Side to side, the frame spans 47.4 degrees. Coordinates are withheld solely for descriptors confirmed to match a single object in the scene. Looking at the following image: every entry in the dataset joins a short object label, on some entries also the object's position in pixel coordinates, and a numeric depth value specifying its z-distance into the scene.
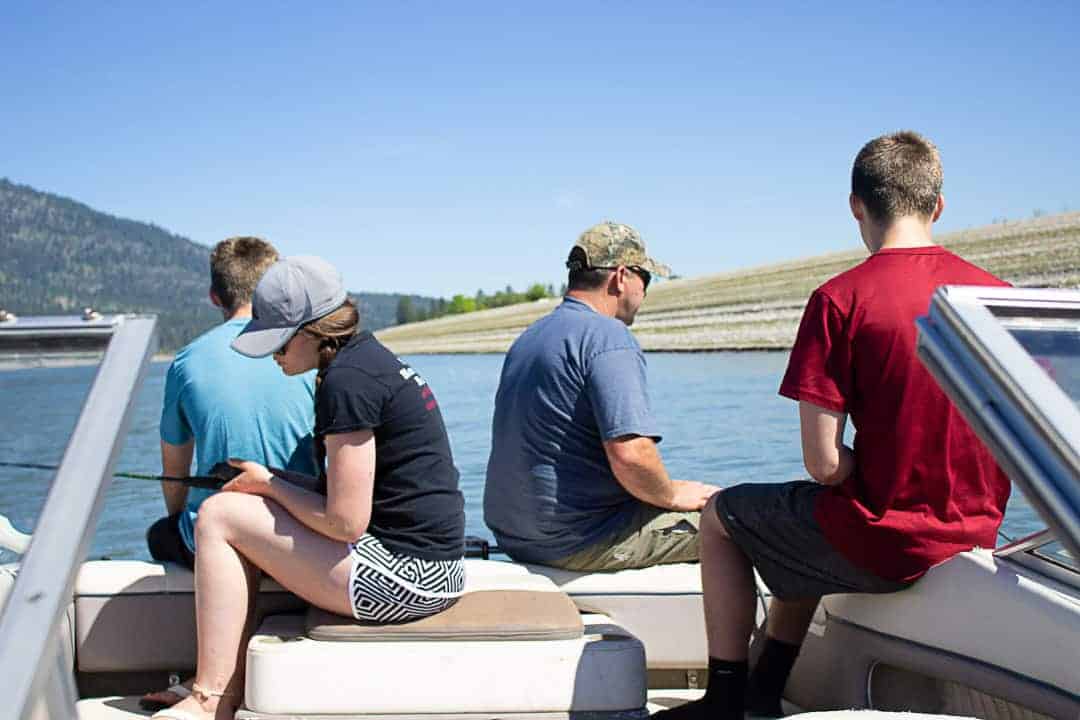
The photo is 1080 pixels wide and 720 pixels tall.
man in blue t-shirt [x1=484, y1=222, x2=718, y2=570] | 3.10
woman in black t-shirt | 2.59
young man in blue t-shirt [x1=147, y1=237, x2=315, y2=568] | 3.20
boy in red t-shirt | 2.28
